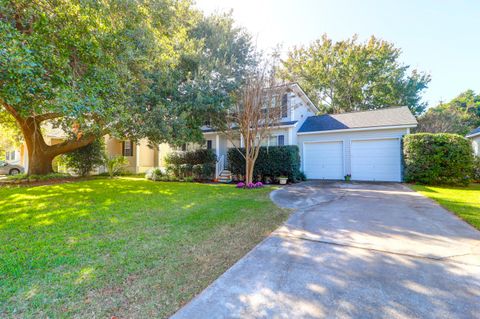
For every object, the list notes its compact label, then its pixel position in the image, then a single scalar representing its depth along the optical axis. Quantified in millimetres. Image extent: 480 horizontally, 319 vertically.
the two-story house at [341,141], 11930
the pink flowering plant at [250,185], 10072
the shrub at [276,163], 11961
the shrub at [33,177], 11039
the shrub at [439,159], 9820
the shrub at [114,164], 14297
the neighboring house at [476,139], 13965
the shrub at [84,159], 14203
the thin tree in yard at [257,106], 9594
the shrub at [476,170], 11172
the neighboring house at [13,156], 19578
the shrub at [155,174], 14120
